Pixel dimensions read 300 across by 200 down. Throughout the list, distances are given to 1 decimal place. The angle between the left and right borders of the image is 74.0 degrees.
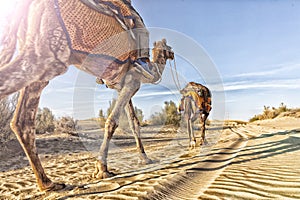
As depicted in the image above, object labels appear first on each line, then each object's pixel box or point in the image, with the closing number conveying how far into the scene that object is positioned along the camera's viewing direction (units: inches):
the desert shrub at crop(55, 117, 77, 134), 508.3
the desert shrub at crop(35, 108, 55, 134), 504.1
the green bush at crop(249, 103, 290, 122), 1227.2
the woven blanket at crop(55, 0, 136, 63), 98.8
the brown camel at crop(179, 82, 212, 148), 362.3
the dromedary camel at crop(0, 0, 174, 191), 91.8
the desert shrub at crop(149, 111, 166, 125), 878.9
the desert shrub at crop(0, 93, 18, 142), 316.2
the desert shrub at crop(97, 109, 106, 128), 655.8
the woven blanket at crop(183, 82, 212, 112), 364.6
